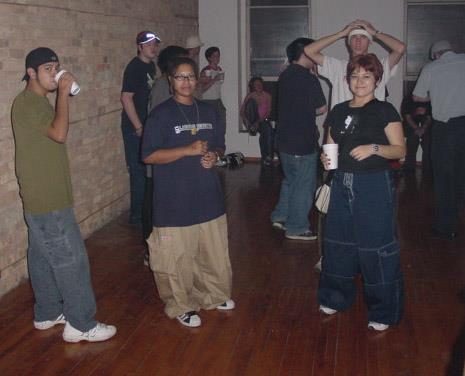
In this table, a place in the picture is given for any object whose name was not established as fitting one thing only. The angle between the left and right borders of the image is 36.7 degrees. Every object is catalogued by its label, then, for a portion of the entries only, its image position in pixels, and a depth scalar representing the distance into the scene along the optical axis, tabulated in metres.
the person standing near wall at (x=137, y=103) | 6.15
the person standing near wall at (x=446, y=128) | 5.90
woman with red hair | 3.86
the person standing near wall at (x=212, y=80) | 9.82
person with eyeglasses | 3.91
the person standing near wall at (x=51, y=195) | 3.63
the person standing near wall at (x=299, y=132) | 5.80
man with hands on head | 4.73
